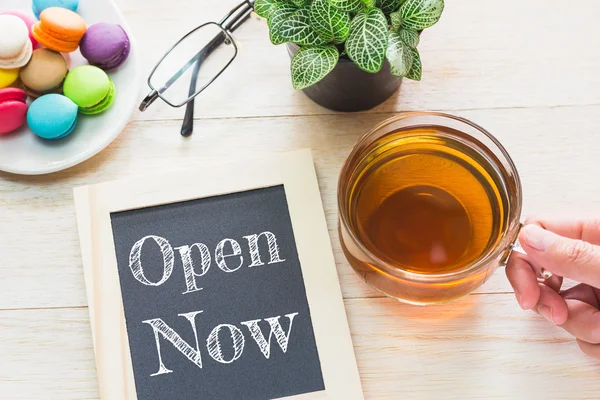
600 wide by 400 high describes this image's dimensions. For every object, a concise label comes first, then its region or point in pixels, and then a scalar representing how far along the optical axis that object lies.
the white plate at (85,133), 0.82
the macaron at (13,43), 0.78
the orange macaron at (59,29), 0.80
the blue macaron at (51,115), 0.79
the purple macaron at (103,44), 0.81
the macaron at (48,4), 0.82
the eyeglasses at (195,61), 0.84
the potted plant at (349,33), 0.65
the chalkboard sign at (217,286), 0.79
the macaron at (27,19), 0.82
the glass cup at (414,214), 0.67
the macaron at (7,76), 0.80
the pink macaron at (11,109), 0.79
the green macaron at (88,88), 0.80
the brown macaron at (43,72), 0.81
